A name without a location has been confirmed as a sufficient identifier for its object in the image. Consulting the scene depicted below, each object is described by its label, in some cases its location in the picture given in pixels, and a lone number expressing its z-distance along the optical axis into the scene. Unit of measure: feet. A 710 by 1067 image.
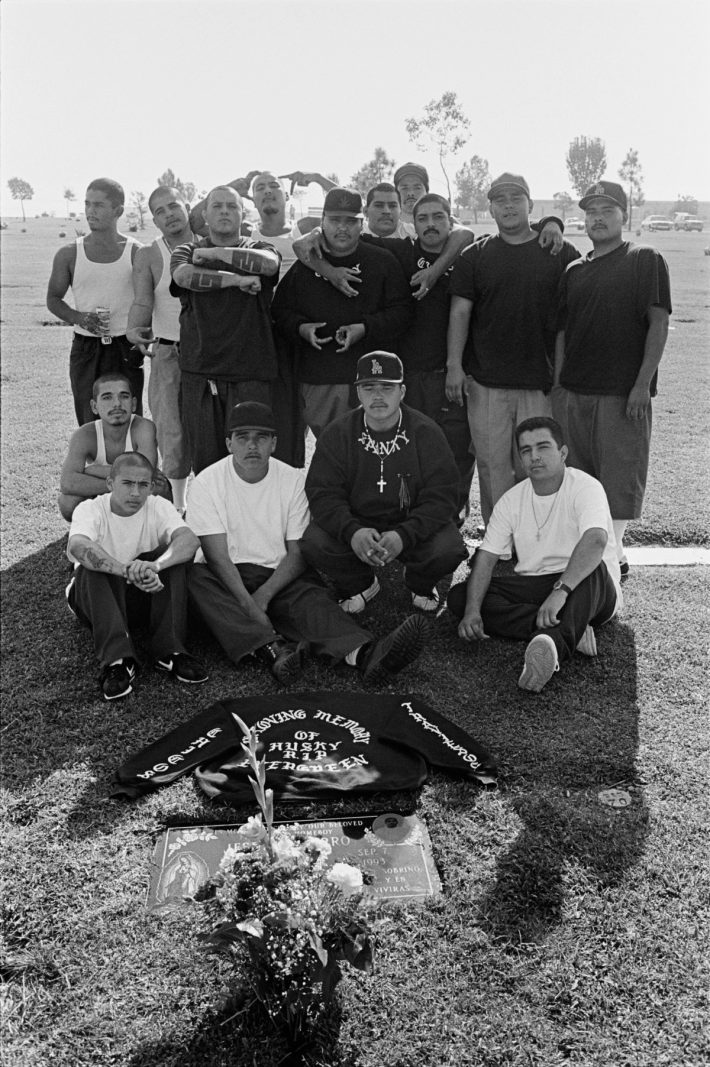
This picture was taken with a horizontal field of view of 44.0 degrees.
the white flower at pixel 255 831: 7.70
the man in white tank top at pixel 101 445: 17.61
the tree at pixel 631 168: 246.68
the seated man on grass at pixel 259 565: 15.48
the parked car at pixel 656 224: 228.22
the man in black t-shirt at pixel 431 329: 19.44
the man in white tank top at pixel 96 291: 19.90
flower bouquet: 7.32
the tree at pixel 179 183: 189.80
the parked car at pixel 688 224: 222.89
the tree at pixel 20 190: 399.85
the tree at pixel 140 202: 251.85
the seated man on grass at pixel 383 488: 16.89
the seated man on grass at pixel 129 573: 15.01
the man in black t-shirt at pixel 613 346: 17.44
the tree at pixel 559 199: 288.43
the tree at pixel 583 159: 231.71
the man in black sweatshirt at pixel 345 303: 18.74
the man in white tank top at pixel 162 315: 19.48
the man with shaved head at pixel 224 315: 17.75
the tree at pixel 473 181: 268.82
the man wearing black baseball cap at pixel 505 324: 18.24
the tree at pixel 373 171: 196.78
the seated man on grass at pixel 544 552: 15.43
